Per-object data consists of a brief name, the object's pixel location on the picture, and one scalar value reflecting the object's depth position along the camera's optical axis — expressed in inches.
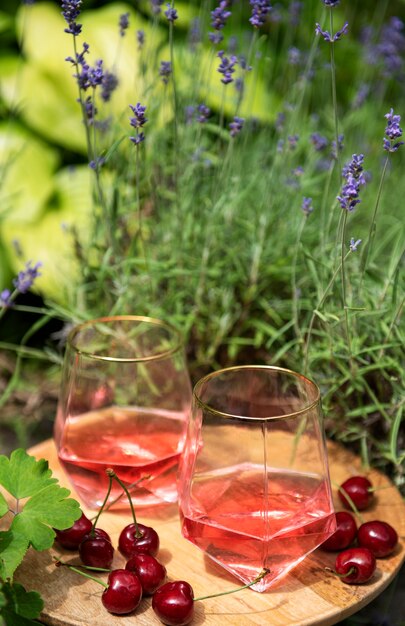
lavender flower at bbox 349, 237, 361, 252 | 34.5
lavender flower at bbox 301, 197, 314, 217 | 38.4
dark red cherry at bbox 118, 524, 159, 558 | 36.1
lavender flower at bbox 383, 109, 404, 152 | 33.5
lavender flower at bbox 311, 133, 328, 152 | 41.8
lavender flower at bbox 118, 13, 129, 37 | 40.1
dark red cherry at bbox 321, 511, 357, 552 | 36.6
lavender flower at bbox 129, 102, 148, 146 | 35.8
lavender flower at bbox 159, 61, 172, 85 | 39.9
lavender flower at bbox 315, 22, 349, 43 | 33.3
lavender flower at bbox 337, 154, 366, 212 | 33.7
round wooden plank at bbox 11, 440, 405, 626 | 34.2
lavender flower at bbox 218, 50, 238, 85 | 37.4
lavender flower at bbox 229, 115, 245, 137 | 38.5
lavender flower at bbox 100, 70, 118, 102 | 42.0
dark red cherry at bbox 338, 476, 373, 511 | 38.3
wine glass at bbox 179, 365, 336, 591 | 35.0
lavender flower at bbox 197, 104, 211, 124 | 39.3
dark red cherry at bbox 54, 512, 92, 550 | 36.0
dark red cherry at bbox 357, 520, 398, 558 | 36.4
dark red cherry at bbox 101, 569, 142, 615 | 34.1
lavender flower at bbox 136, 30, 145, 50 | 40.4
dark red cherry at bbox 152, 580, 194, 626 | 33.7
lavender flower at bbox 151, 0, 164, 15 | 41.7
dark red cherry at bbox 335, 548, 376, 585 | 35.2
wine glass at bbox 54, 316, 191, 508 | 37.8
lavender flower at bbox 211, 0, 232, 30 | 37.3
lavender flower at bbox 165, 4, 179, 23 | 36.4
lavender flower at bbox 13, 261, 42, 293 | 39.1
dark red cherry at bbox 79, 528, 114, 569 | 35.6
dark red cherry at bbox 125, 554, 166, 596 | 34.8
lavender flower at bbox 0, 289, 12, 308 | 39.3
